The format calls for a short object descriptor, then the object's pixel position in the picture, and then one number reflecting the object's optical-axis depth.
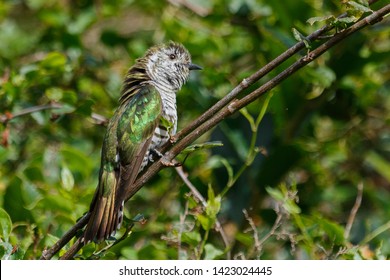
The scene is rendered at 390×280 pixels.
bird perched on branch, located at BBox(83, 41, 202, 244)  6.19
